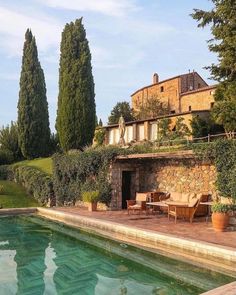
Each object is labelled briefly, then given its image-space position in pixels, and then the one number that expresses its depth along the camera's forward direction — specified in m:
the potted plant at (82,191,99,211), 12.23
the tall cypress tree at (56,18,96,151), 17.90
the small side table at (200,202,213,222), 10.17
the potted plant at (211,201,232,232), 8.07
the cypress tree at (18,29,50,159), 21.05
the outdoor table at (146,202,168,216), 9.83
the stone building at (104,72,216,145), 23.51
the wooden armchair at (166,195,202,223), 9.31
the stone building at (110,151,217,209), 10.46
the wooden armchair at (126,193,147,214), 10.85
